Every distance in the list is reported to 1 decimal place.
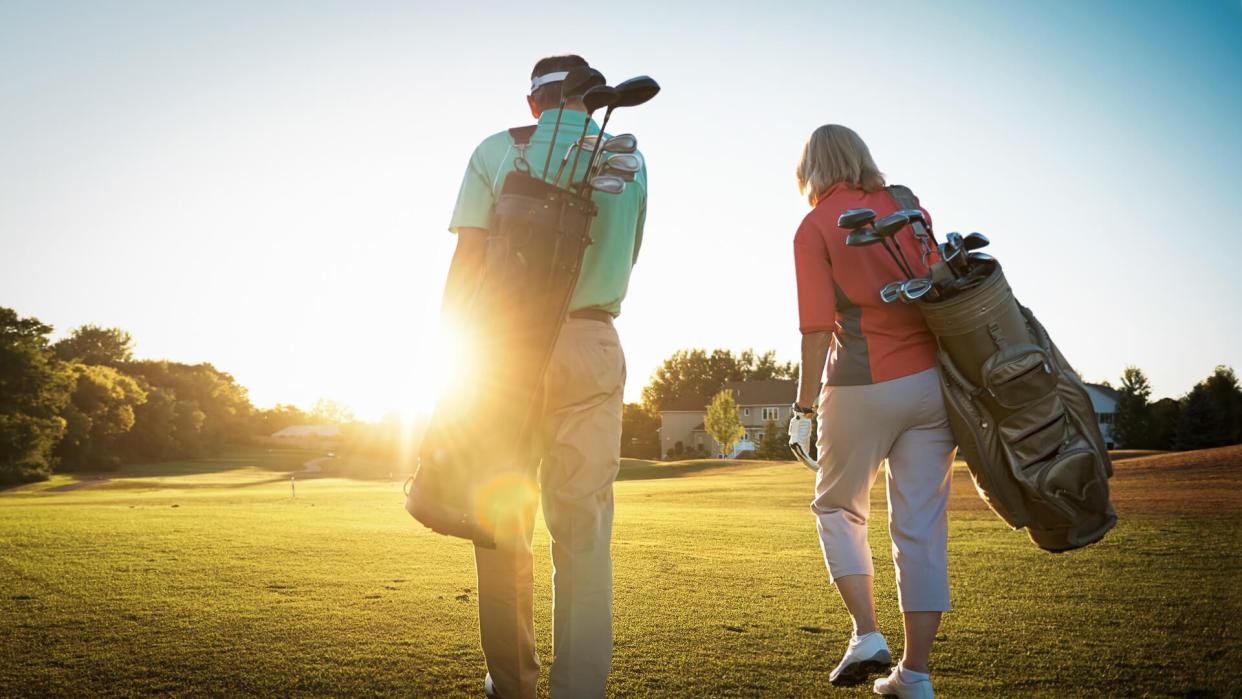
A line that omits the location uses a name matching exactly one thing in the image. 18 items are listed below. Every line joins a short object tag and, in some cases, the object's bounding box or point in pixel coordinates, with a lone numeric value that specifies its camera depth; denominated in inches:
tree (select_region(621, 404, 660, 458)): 3745.1
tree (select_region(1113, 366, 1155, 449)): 2566.4
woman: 133.4
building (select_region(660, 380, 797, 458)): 3671.3
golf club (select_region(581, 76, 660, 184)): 121.1
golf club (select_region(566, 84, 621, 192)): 121.9
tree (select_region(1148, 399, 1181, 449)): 2469.2
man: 117.0
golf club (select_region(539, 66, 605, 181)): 127.1
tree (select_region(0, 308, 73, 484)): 1812.3
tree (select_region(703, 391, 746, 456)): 2933.1
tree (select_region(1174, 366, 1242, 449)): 2273.6
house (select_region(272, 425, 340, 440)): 4497.3
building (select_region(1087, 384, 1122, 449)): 3338.8
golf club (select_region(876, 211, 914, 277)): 128.3
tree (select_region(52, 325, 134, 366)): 3491.6
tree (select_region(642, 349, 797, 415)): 4448.8
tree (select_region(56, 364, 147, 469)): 2126.0
